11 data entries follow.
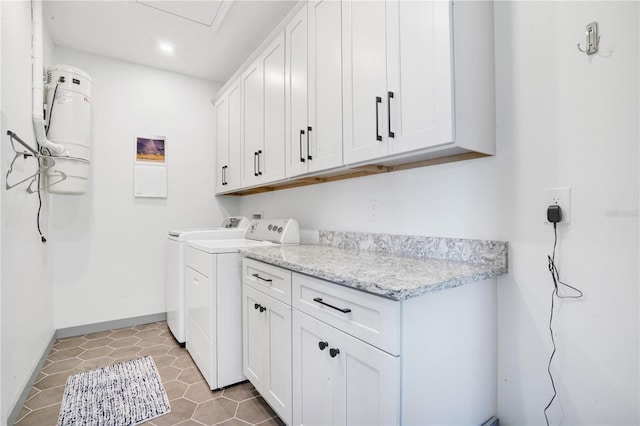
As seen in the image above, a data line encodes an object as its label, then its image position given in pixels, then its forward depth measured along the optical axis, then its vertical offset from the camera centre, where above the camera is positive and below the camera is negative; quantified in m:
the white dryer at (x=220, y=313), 1.86 -0.59
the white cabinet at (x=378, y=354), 0.94 -0.49
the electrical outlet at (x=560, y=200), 1.12 +0.05
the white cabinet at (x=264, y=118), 2.17 +0.74
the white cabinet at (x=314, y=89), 1.66 +0.72
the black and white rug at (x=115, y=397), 1.64 -1.04
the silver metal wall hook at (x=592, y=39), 1.06 +0.58
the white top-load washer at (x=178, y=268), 2.44 -0.42
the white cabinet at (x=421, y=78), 1.16 +0.55
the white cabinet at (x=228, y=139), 2.87 +0.74
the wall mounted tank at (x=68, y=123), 2.27 +0.69
